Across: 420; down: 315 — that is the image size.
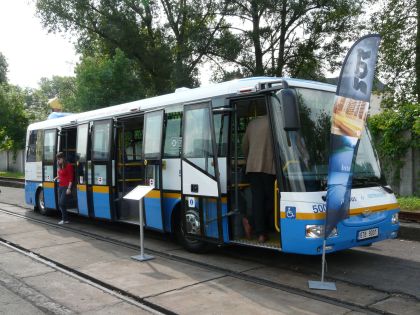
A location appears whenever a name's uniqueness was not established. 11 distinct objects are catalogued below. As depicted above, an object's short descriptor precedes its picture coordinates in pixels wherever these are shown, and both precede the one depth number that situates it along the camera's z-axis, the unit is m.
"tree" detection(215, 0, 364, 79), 19.61
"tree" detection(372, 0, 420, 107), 18.72
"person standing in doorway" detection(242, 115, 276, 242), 6.83
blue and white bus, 6.11
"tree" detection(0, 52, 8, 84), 60.58
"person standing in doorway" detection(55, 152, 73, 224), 11.33
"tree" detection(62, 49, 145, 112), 21.72
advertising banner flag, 5.76
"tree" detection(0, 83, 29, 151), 33.66
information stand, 7.51
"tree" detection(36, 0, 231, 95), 23.84
